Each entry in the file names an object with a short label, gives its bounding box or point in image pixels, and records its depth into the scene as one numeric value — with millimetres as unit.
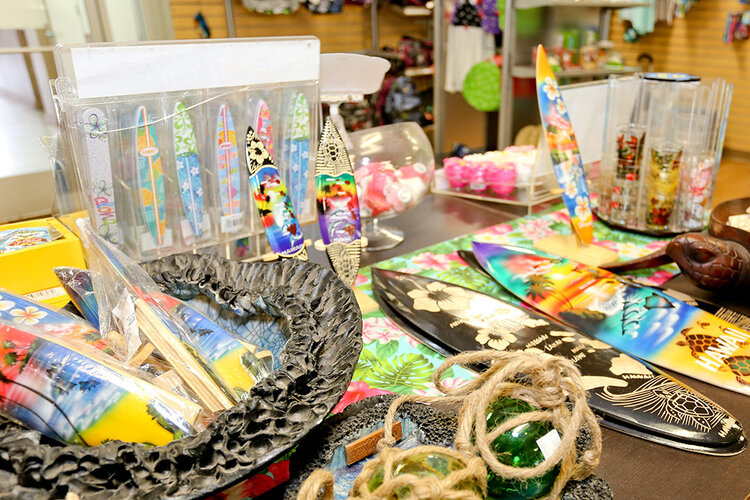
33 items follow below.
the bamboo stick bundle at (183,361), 563
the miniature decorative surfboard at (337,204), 933
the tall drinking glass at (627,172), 1335
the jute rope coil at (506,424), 470
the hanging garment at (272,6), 3783
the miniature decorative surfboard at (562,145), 1167
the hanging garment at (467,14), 4047
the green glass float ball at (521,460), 527
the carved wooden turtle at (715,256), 966
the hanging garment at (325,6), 4086
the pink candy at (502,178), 1562
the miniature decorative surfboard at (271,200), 861
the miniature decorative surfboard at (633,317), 807
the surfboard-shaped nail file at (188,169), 956
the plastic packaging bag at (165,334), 577
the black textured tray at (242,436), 437
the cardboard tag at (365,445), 574
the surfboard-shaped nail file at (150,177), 928
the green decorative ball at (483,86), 3941
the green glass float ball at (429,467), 483
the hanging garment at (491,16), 3723
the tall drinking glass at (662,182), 1282
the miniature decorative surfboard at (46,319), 598
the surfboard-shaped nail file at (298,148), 1082
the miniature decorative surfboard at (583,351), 676
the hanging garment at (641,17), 4642
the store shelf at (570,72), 3203
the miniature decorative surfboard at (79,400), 503
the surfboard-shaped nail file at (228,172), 998
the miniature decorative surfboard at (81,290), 712
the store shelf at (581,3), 2961
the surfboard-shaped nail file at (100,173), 875
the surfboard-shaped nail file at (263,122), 1019
